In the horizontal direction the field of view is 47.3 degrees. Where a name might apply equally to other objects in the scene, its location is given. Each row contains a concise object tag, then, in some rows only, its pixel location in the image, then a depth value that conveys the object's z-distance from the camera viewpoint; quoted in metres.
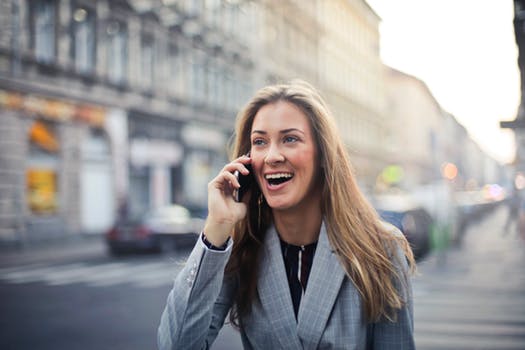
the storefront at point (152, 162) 25.73
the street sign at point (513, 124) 10.29
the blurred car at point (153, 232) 17.02
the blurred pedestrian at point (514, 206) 21.42
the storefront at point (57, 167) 18.98
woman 2.05
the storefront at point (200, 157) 29.59
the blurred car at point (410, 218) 14.62
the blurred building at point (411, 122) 70.75
